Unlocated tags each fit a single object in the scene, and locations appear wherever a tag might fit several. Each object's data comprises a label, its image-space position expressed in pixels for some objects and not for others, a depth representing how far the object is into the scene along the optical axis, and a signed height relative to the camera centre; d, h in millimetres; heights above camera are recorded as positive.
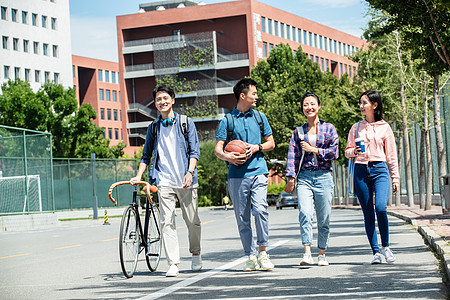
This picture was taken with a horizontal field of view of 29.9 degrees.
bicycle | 9531 -783
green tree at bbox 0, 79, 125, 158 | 61969 +4364
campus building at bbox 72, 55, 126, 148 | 121875 +12282
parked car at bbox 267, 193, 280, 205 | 79375 -3470
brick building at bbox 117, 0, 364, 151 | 93188 +13110
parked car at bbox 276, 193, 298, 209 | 60506 -2856
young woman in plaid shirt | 9741 -161
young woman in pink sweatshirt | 9797 -133
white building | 88000 +13966
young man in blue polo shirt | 9531 -108
